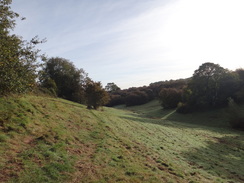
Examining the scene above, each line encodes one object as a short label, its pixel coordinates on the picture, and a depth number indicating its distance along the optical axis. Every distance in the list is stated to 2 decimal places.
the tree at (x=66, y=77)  59.66
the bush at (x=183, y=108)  71.38
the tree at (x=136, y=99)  120.56
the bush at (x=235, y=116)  48.27
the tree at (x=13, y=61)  11.42
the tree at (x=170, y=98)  86.00
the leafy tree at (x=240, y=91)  62.59
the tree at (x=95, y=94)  44.81
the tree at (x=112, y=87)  189.29
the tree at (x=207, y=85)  67.88
